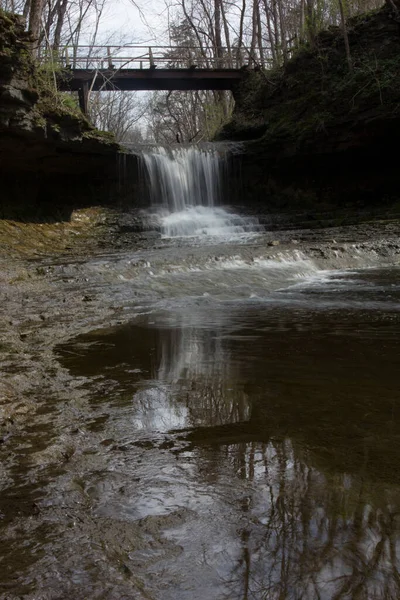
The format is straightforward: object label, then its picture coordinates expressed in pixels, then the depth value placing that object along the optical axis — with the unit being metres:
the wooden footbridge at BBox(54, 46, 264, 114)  21.59
